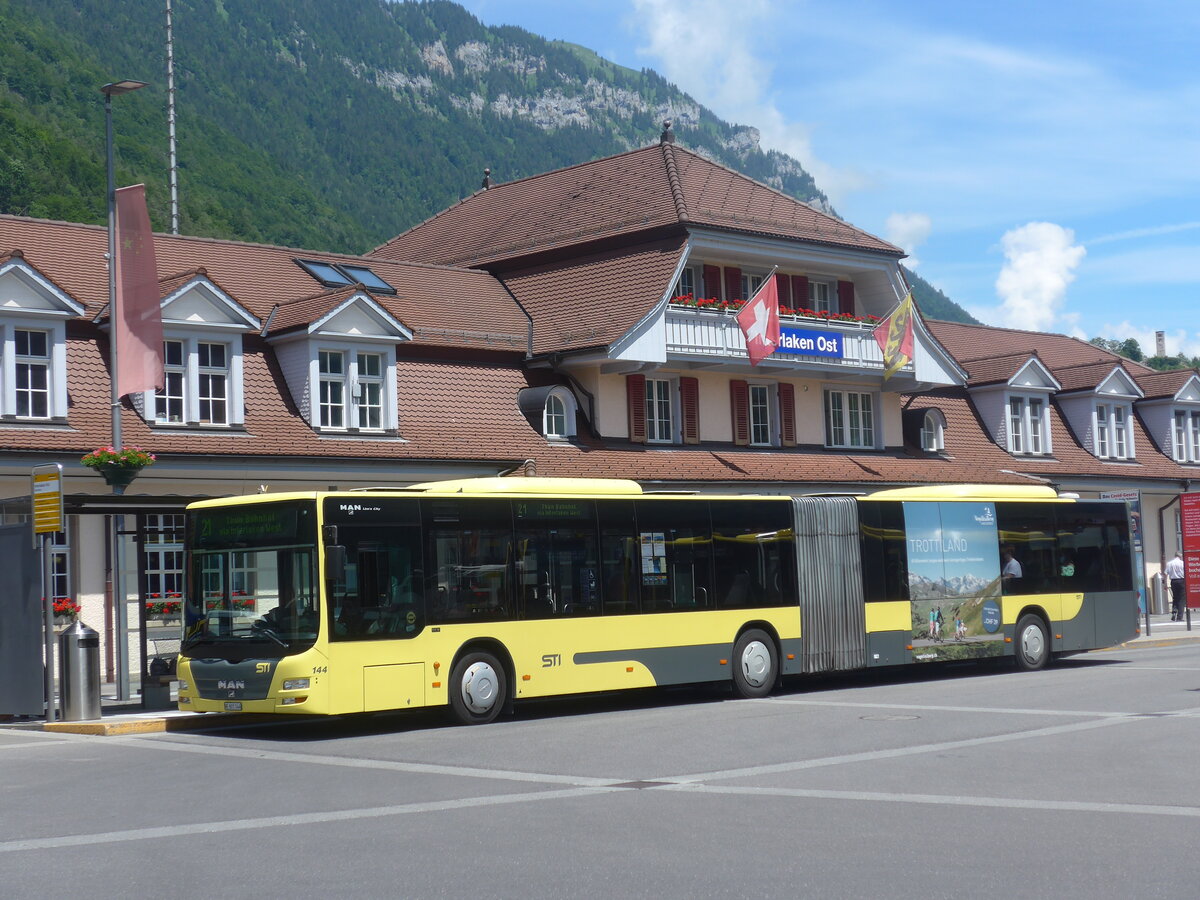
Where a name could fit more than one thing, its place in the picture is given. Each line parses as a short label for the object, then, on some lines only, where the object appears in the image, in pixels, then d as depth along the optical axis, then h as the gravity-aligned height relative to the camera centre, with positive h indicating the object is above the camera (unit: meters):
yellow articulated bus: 17.72 -0.07
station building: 25.50 +4.49
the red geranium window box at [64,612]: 24.58 -0.06
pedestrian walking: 42.00 -0.44
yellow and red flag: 37.62 +5.62
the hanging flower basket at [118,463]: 21.84 +1.96
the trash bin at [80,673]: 19.08 -0.78
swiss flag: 34.47 +5.58
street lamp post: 20.19 +2.44
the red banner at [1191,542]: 38.00 +0.49
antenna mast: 51.88 +16.04
